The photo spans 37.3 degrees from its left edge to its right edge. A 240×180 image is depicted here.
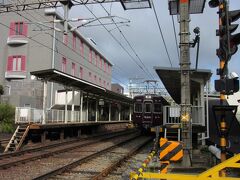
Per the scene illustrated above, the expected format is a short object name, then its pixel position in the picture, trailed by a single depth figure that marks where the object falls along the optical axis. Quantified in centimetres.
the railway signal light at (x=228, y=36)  664
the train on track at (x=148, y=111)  2644
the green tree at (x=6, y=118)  2417
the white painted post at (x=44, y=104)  2060
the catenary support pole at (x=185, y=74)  1030
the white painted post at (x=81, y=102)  2769
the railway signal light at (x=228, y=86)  682
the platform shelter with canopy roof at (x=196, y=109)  1538
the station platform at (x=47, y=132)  1722
